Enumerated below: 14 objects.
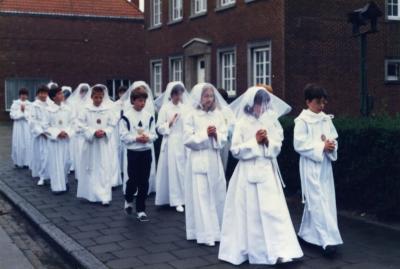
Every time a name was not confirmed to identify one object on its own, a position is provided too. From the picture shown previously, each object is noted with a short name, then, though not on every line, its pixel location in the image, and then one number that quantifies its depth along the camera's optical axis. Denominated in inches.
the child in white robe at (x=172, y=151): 399.2
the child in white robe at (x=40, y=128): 495.5
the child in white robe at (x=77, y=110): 439.4
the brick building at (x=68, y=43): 1493.6
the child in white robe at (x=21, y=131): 650.8
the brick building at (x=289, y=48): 797.9
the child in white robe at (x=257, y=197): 261.9
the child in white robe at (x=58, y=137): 469.4
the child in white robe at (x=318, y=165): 277.7
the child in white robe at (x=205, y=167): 301.0
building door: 1033.5
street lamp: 492.7
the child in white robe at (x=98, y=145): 416.2
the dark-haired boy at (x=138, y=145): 360.2
